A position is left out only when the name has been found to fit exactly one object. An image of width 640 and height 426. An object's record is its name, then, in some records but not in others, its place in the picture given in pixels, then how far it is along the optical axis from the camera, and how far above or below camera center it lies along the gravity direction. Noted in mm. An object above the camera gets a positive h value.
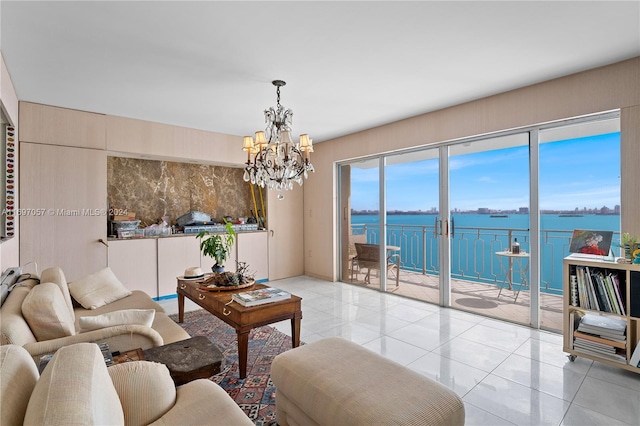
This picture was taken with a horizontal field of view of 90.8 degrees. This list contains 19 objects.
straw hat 3572 -666
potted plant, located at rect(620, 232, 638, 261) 2547 -261
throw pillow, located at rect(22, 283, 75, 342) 1793 -579
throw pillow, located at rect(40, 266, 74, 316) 2493 -507
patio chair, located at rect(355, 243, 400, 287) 5262 -772
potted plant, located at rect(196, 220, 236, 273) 3381 -364
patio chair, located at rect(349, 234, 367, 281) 5602 -699
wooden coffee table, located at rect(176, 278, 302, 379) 2457 -815
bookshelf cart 2498 -790
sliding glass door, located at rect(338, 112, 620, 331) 3314 +11
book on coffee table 2574 -692
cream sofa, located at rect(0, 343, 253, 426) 840 -561
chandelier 3172 +608
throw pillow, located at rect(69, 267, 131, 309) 2830 -695
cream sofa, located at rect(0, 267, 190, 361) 1671 -648
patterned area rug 2141 -1279
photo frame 2838 -269
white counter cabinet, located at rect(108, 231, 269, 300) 4398 -674
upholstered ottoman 1398 -860
